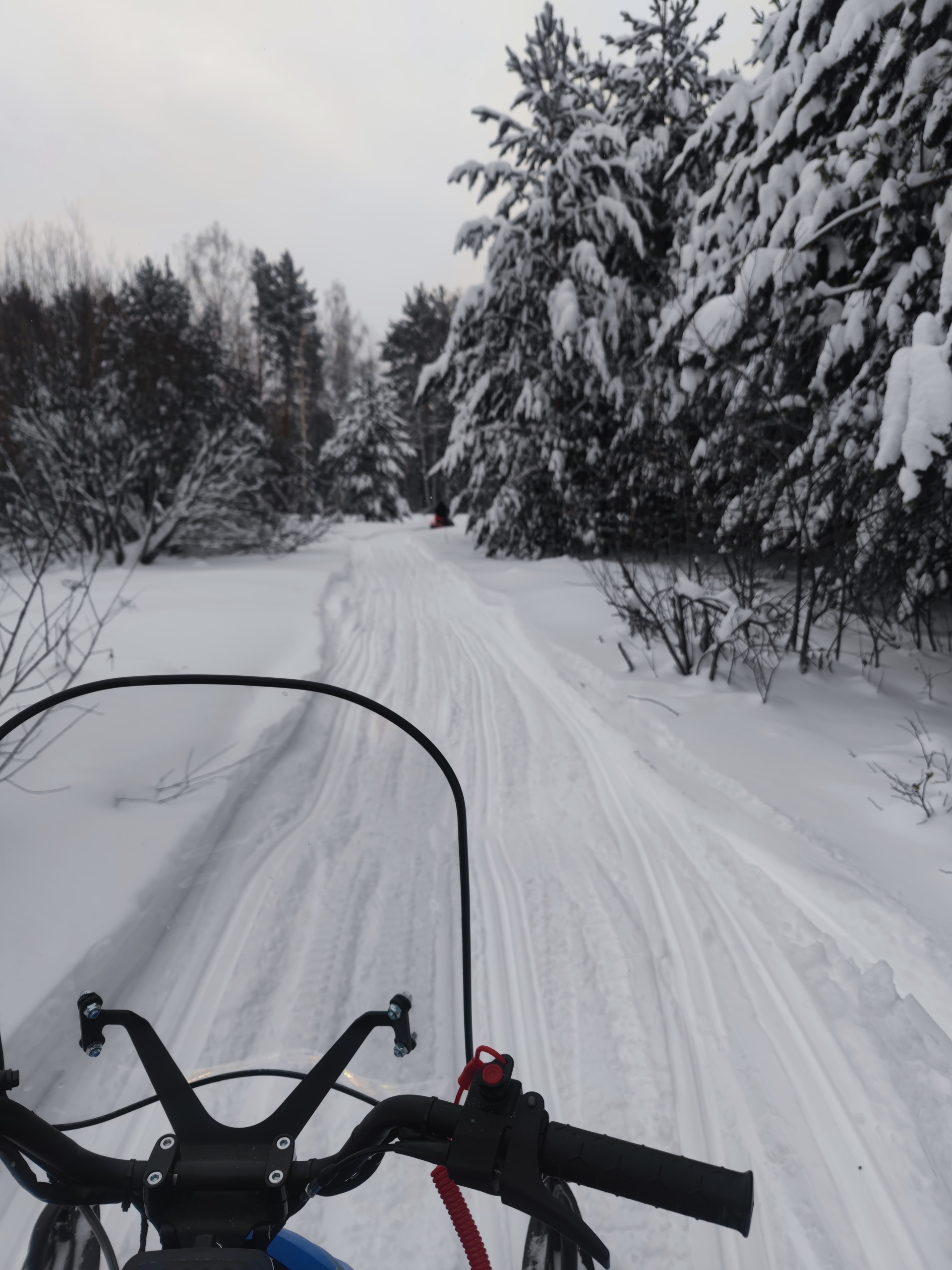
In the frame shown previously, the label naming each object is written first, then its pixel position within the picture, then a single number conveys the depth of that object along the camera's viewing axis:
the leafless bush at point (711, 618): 5.52
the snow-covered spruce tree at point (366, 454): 32.84
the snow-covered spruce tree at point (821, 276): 4.88
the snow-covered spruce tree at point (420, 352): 37.19
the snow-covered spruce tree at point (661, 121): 11.16
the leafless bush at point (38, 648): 2.96
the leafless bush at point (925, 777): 3.43
